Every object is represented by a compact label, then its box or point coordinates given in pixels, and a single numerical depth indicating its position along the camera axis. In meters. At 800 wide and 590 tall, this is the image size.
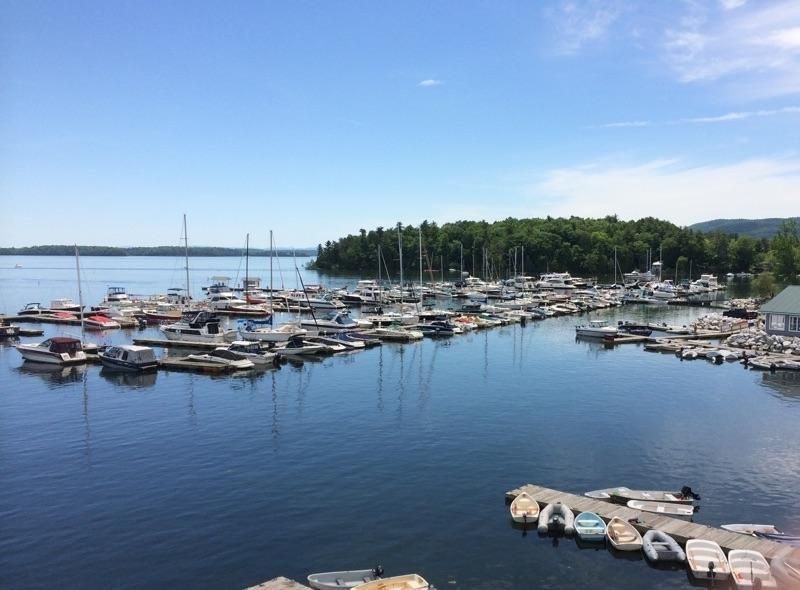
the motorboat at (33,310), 102.12
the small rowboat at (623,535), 24.50
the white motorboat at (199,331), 73.56
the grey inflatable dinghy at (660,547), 23.73
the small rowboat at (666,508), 27.09
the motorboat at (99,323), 87.31
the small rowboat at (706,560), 22.36
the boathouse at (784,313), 67.26
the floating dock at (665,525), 23.65
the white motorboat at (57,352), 62.75
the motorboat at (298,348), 67.25
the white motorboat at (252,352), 63.12
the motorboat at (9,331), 81.44
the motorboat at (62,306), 106.62
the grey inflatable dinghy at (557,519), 25.98
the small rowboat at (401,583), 20.92
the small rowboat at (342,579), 21.48
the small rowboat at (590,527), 25.17
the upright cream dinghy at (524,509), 26.66
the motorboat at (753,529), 25.16
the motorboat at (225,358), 60.62
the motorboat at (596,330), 79.25
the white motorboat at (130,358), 59.19
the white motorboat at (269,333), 73.31
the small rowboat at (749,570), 21.67
